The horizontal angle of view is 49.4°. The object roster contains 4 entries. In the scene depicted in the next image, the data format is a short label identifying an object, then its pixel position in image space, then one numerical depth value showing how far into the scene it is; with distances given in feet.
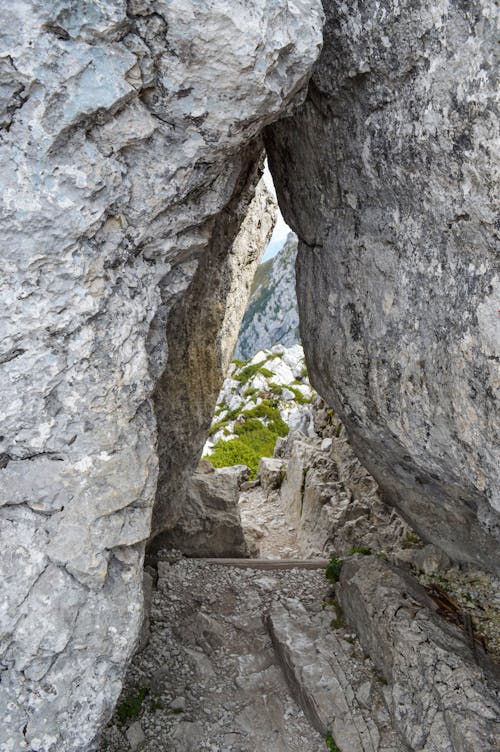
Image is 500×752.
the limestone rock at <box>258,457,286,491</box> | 60.85
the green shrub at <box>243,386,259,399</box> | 105.81
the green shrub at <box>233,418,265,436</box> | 95.25
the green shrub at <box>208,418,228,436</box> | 96.94
